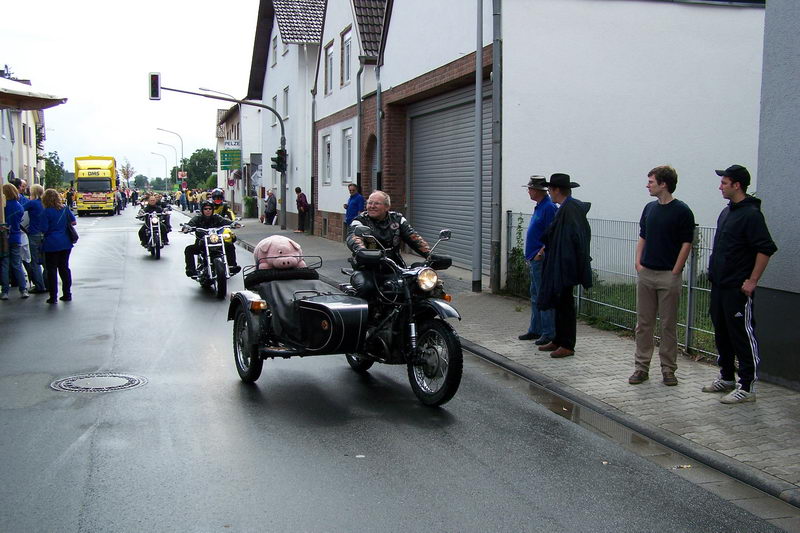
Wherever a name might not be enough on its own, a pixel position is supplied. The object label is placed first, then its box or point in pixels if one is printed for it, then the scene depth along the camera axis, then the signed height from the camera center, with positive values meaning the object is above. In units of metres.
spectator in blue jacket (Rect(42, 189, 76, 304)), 12.48 -0.97
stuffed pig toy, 7.62 -0.71
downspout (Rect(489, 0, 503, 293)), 13.56 +0.66
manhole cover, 7.07 -1.81
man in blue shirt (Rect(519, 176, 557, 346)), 9.35 -0.69
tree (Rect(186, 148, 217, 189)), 105.94 +1.68
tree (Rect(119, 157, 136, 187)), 124.69 +1.07
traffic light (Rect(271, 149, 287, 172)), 32.06 +0.69
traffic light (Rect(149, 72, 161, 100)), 29.38 +3.33
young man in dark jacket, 6.38 -0.68
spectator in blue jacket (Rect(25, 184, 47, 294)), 12.84 -0.87
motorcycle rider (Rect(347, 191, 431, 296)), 7.18 -0.43
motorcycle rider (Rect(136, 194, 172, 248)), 21.59 -0.90
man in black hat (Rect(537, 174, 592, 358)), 8.35 -0.84
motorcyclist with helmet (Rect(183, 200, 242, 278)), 14.56 -0.83
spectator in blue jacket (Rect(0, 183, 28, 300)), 12.70 -1.02
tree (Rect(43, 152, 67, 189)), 62.41 +0.63
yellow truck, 51.69 -0.44
